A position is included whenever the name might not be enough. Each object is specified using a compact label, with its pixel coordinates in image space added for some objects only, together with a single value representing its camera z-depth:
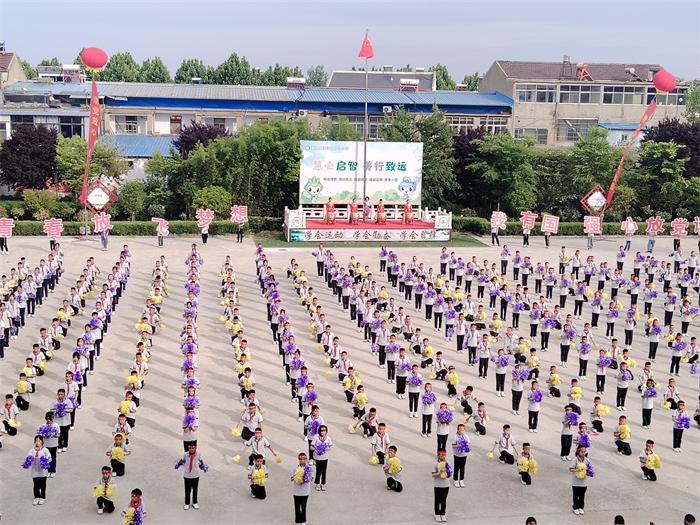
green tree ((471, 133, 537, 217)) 37.53
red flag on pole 35.81
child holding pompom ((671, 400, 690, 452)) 13.46
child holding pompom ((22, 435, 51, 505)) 11.30
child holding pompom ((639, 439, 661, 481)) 12.43
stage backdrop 34.09
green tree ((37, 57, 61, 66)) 96.50
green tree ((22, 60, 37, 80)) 84.54
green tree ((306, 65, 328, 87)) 106.06
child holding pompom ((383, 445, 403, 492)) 11.94
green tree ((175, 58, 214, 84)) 82.36
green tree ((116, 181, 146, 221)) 36.06
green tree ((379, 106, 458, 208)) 38.50
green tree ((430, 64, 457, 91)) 90.15
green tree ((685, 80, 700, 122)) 68.77
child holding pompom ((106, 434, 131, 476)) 11.98
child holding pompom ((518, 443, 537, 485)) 12.27
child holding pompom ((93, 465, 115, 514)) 11.05
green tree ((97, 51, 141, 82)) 82.62
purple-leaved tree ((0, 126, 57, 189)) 37.62
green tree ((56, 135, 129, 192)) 36.28
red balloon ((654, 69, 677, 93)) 35.00
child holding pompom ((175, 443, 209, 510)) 11.31
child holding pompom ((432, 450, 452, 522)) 11.20
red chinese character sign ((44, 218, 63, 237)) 29.59
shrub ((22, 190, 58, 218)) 34.41
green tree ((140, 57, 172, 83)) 83.81
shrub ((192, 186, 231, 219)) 35.03
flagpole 34.06
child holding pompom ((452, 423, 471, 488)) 12.08
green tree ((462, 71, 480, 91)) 93.08
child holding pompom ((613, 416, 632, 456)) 13.39
